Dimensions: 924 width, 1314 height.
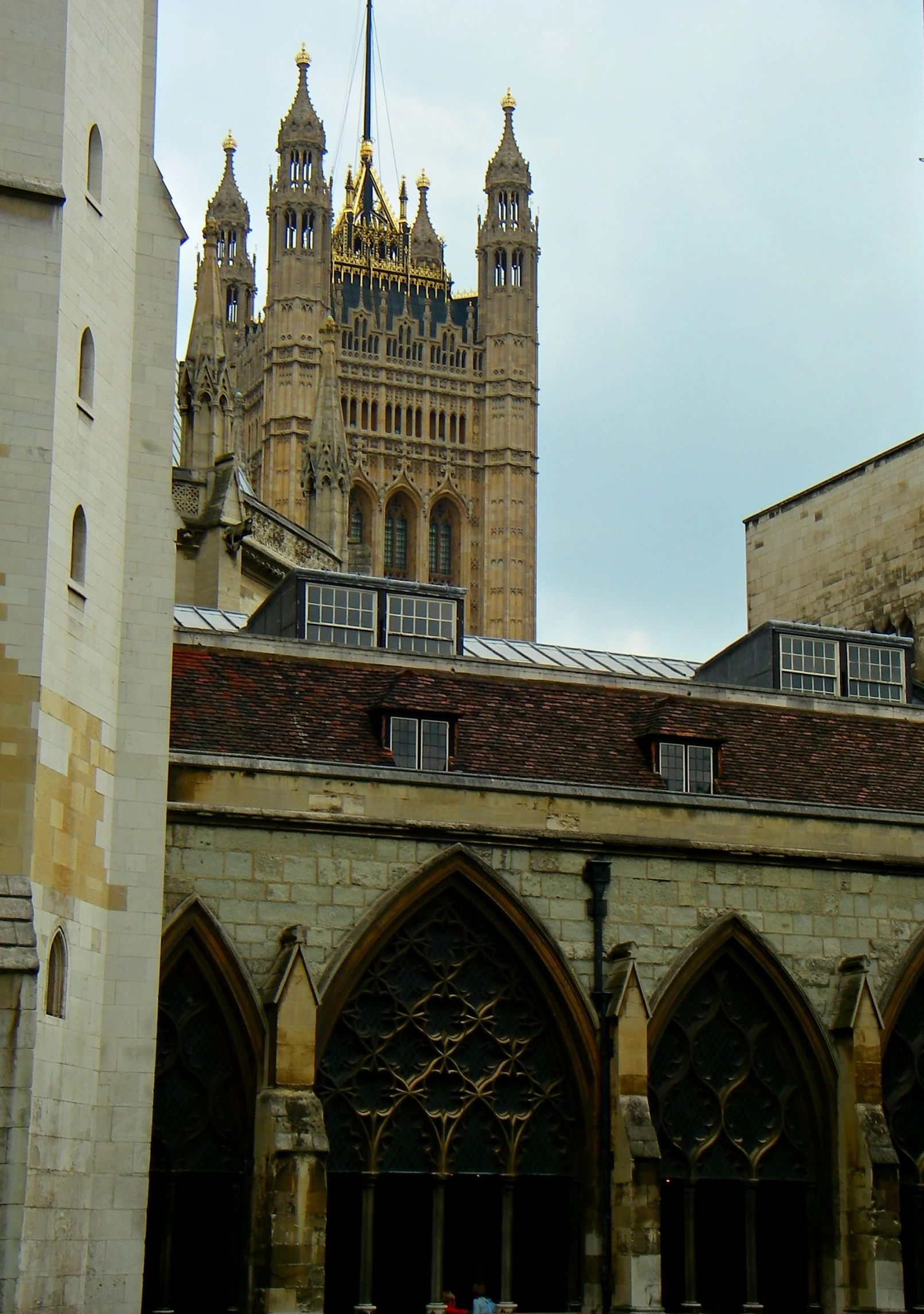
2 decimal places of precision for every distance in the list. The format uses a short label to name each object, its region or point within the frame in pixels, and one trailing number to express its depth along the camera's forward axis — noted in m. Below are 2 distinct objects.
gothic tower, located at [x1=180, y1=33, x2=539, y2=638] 151.00
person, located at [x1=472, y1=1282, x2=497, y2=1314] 25.67
